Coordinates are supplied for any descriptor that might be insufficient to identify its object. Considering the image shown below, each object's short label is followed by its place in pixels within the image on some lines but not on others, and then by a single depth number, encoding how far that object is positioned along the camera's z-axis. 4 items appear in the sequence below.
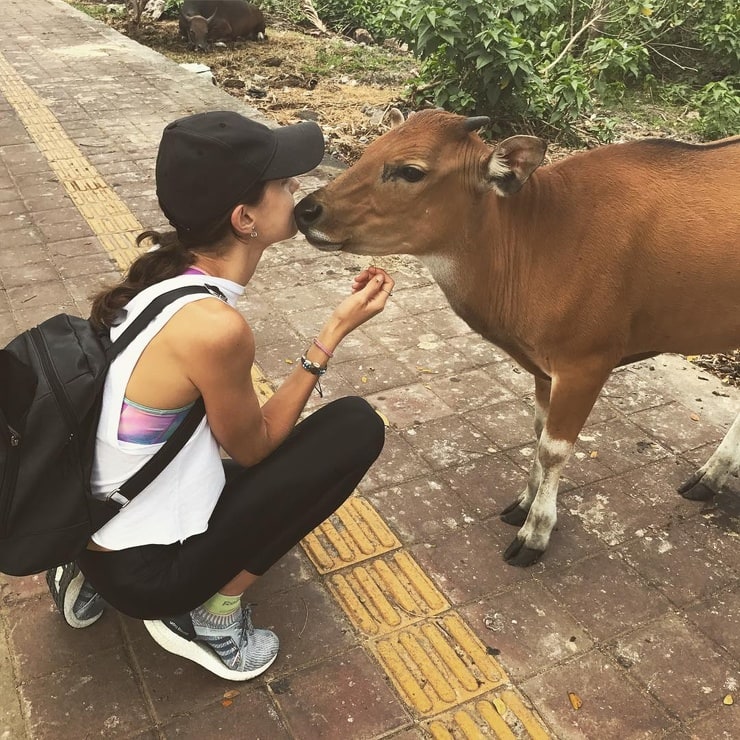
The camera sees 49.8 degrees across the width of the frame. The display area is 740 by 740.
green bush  8.25
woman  2.33
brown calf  3.21
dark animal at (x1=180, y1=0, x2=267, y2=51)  13.86
